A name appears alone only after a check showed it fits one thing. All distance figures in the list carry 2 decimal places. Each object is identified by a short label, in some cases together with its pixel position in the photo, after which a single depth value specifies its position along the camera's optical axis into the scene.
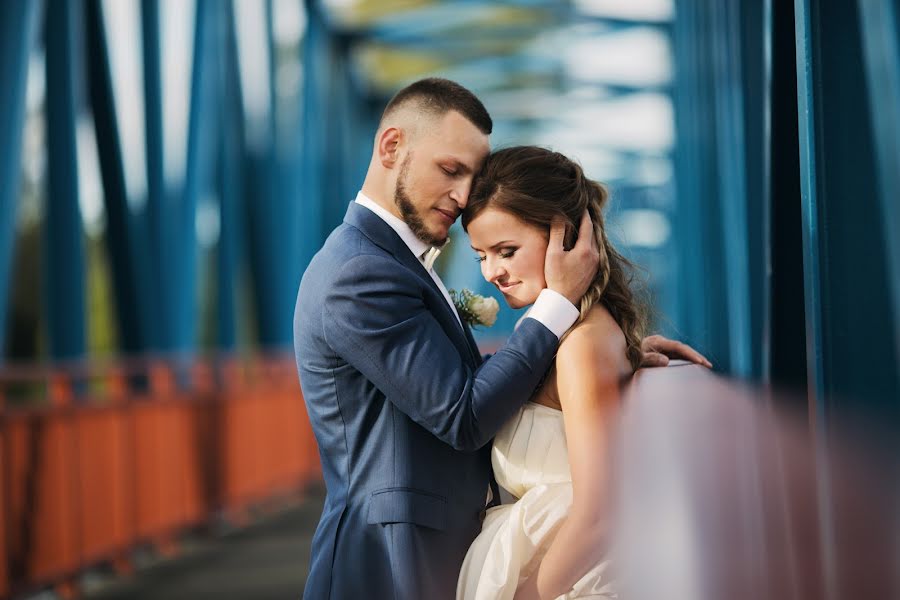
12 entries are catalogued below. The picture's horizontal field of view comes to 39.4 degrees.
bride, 2.46
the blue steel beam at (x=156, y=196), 9.70
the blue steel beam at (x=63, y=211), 7.60
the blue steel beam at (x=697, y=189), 5.81
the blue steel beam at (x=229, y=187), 12.92
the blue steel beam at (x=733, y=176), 3.35
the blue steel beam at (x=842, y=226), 1.96
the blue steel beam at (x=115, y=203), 8.47
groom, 2.48
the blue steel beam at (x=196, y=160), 10.12
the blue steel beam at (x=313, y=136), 18.34
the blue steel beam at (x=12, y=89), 5.93
